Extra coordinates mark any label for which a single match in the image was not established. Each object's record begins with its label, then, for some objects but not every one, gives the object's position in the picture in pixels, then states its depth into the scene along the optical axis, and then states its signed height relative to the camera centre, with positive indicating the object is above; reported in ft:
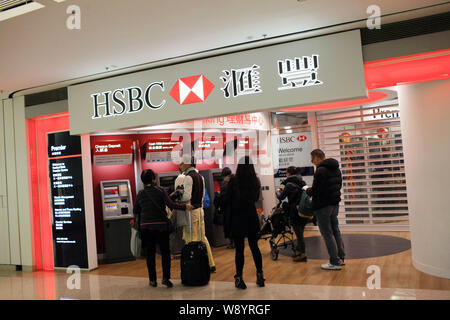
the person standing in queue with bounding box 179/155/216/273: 17.13 -0.99
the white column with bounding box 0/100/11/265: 22.21 -1.13
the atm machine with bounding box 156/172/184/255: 22.07 -0.52
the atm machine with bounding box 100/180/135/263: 21.98 -2.29
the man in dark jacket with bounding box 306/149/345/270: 16.65 -1.38
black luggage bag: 15.66 -3.66
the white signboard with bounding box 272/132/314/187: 29.14 +1.18
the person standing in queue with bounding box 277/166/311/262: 18.42 -1.98
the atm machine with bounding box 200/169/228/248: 23.48 -2.88
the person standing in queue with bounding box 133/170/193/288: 15.76 -1.68
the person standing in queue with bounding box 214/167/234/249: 20.48 -0.80
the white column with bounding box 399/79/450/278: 14.65 -0.43
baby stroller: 19.12 -2.67
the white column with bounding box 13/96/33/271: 21.62 +0.10
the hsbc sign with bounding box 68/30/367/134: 14.20 +3.59
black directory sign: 20.56 -0.81
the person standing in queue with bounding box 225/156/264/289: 14.53 -1.55
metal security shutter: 25.72 -0.02
